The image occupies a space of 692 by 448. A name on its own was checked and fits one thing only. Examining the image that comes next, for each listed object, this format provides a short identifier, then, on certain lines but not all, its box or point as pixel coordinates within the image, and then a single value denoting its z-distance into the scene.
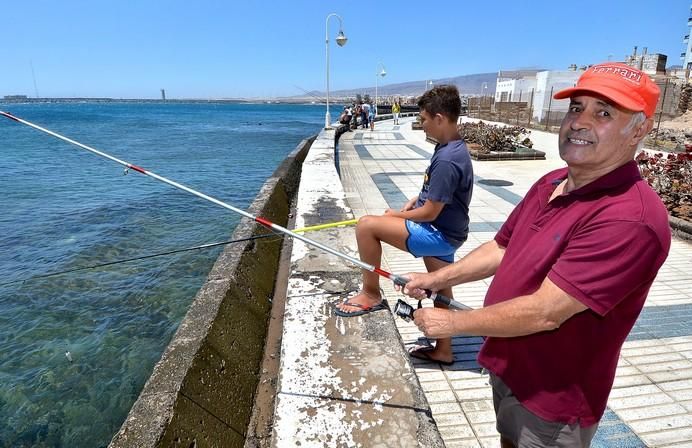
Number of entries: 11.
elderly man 1.19
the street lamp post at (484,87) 64.01
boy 2.74
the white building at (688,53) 68.80
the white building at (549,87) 28.00
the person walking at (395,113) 31.70
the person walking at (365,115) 28.63
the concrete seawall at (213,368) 2.34
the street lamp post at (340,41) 22.20
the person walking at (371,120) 26.20
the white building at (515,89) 38.85
